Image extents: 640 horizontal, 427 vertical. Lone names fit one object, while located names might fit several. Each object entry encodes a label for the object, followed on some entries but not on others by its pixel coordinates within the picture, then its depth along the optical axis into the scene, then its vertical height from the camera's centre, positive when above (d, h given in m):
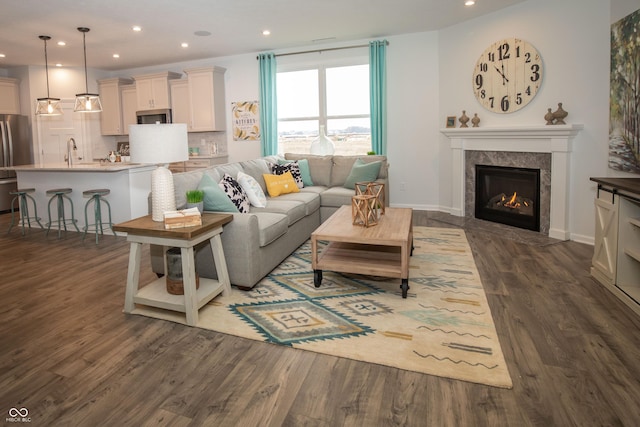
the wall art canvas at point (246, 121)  7.29 +0.90
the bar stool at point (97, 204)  5.15 -0.40
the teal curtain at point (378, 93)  6.31 +1.16
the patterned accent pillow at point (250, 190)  4.18 -0.20
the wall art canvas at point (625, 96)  3.50 +0.59
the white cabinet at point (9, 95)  7.37 +1.48
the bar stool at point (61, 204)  5.35 -0.39
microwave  7.56 +1.07
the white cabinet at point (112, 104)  7.95 +1.36
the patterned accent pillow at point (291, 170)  5.28 -0.01
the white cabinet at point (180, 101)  7.42 +1.30
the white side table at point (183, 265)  2.63 -0.64
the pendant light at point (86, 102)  5.20 +0.93
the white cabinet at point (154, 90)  7.51 +1.54
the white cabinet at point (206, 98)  7.16 +1.30
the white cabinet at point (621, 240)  2.84 -0.58
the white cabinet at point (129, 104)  7.88 +1.34
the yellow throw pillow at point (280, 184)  4.96 -0.18
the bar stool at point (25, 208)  5.62 -0.46
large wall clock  4.80 +1.11
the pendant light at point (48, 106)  5.47 +0.93
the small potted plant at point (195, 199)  3.13 -0.21
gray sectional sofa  3.17 -0.43
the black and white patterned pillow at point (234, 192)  3.79 -0.20
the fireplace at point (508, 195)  4.95 -0.41
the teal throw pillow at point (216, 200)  3.33 -0.24
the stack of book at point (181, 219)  2.68 -0.31
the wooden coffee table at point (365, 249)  2.98 -0.69
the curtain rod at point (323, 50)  6.44 +1.95
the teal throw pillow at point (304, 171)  5.68 -0.03
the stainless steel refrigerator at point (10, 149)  7.17 +0.49
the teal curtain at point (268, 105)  6.96 +1.12
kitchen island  5.38 -0.12
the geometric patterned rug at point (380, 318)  2.21 -1.00
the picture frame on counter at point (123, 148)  7.80 +0.51
